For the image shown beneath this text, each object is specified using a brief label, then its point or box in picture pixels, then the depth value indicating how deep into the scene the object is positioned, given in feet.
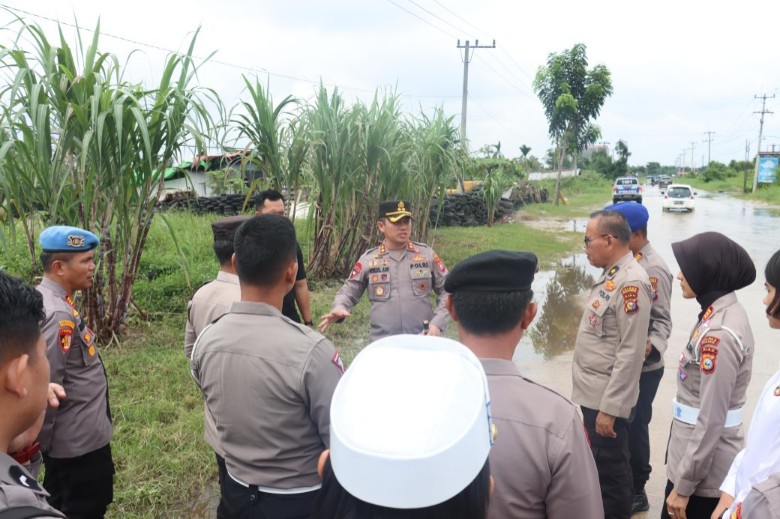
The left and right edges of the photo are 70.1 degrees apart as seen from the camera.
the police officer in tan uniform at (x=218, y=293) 8.14
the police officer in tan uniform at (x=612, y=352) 8.06
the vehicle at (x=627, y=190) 89.40
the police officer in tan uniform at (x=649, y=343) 9.42
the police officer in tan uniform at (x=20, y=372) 3.18
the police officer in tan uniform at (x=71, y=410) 7.00
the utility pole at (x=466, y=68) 64.54
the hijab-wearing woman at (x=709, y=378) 6.31
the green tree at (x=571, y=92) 78.07
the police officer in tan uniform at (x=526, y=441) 4.01
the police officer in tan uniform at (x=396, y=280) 11.08
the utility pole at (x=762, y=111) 138.31
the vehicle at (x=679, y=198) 73.68
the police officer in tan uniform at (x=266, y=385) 5.33
